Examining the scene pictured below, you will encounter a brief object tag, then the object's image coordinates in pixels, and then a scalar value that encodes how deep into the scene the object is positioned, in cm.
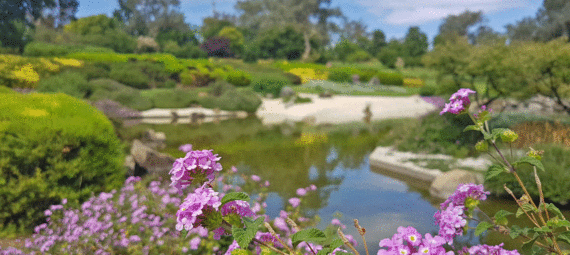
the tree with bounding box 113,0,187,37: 3526
